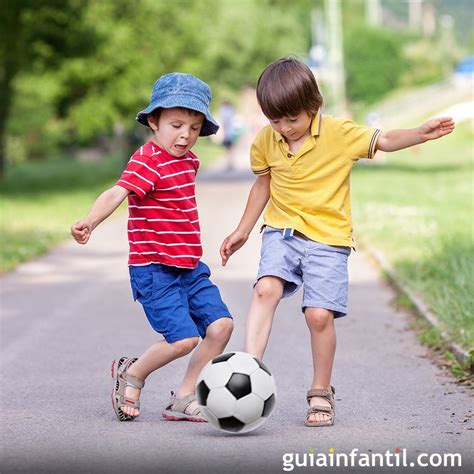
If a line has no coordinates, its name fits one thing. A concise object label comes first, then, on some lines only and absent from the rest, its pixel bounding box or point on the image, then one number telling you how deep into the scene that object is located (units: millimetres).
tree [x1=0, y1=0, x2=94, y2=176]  59359
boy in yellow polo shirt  12758
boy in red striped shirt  12641
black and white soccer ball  11977
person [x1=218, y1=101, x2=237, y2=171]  70562
